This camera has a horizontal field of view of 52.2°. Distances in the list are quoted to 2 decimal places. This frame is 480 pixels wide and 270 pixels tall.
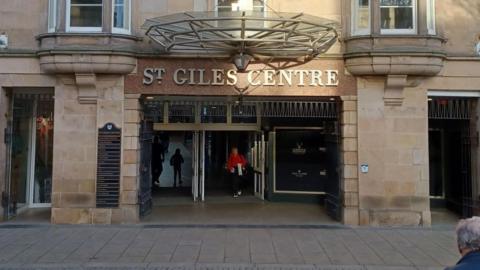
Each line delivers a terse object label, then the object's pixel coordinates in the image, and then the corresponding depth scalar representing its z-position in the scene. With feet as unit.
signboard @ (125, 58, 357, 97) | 35.58
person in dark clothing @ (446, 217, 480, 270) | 8.76
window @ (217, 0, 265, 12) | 35.78
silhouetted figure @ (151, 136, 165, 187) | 51.85
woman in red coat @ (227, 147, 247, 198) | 47.93
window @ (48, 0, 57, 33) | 35.39
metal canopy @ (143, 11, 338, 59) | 27.76
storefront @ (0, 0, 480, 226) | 34.50
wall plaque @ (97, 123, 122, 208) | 35.01
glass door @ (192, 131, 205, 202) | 46.06
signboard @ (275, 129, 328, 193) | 45.52
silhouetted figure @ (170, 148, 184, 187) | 53.47
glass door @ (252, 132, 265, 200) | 47.39
